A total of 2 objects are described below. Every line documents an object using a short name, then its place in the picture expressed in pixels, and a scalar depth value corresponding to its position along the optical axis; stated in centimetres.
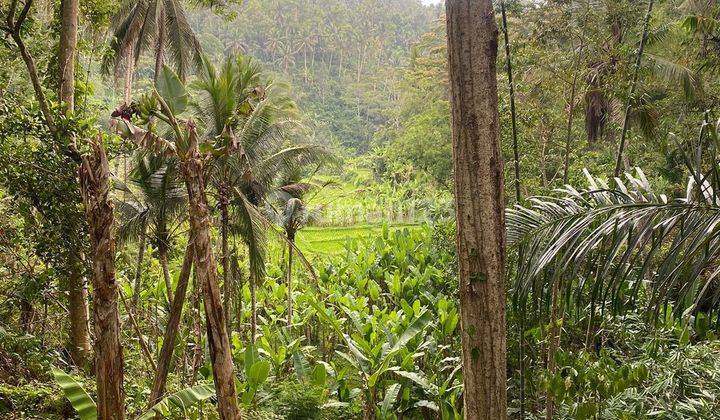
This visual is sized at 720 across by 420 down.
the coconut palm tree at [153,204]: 800
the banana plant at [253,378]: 591
